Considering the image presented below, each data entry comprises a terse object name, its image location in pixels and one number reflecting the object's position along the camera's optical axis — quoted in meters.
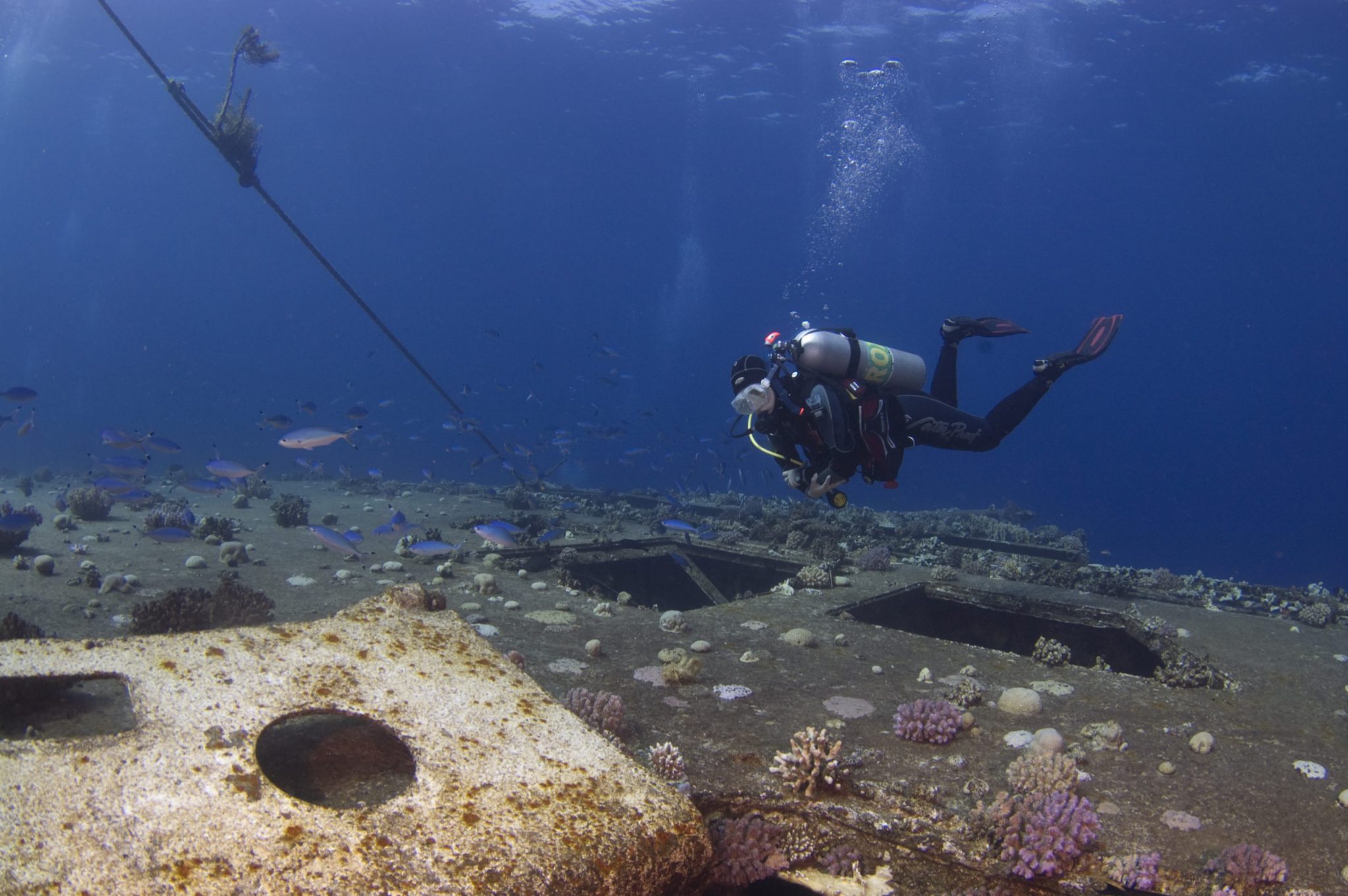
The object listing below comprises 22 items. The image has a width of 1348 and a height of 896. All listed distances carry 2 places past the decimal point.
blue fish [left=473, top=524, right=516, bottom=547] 8.73
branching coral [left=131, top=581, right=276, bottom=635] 5.69
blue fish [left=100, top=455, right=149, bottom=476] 10.31
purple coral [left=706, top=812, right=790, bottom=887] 3.05
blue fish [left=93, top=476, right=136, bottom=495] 9.68
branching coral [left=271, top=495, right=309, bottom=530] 12.25
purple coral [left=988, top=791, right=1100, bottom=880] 2.99
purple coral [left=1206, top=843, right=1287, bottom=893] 2.93
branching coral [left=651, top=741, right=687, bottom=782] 3.56
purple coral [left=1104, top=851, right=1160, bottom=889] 2.94
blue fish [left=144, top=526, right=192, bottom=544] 8.62
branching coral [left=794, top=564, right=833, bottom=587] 8.41
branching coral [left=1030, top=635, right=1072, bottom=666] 5.81
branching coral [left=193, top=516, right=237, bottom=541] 10.21
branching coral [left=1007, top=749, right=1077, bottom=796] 3.57
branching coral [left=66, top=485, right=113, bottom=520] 11.76
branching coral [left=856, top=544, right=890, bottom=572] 9.45
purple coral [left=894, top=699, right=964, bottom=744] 4.20
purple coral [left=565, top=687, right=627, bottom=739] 3.99
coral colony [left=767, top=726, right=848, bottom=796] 3.55
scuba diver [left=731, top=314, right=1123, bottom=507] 6.74
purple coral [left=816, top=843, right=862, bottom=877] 3.19
